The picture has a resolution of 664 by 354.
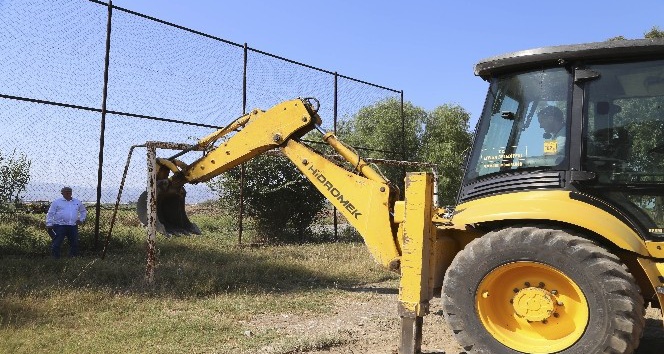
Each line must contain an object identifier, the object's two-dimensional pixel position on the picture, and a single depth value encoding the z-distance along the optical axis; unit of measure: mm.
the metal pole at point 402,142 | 15977
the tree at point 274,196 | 13445
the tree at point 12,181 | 9312
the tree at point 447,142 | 26219
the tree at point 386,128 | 26550
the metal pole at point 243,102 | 10773
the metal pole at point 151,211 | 7227
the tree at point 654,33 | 18422
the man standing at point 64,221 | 8891
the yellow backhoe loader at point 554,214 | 3822
